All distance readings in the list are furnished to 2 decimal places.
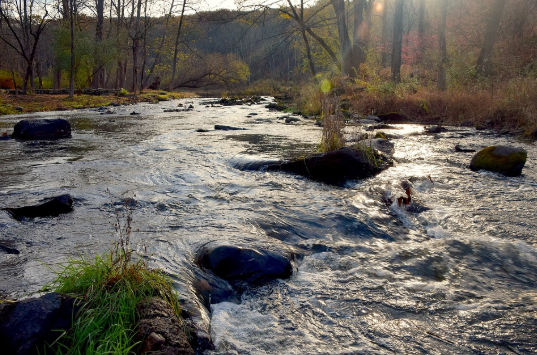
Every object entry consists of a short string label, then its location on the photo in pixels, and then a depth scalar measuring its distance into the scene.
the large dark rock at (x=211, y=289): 2.60
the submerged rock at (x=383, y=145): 7.00
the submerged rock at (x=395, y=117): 12.54
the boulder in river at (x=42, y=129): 9.59
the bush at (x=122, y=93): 27.72
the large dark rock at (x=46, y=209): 4.02
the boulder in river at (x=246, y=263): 2.90
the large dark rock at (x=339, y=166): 5.89
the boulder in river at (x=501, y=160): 5.70
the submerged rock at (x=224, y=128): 11.36
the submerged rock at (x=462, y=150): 7.44
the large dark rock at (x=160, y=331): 1.78
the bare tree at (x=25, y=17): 21.28
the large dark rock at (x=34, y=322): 1.76
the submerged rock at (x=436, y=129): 10.07
